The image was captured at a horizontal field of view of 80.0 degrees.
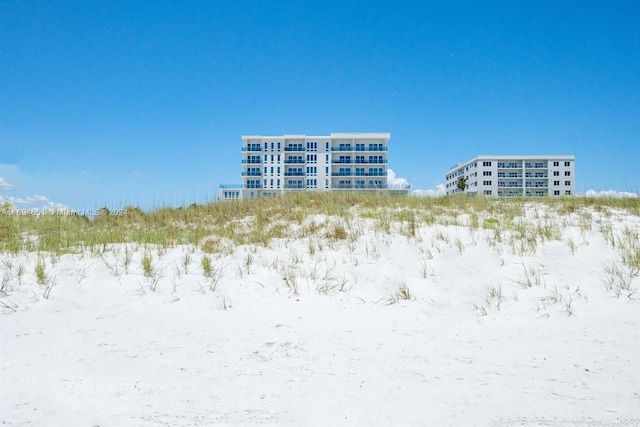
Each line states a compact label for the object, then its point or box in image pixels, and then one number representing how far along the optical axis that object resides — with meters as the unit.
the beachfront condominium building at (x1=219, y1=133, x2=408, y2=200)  82.69
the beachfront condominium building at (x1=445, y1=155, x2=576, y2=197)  101.62
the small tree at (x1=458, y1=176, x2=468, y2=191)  91.69
